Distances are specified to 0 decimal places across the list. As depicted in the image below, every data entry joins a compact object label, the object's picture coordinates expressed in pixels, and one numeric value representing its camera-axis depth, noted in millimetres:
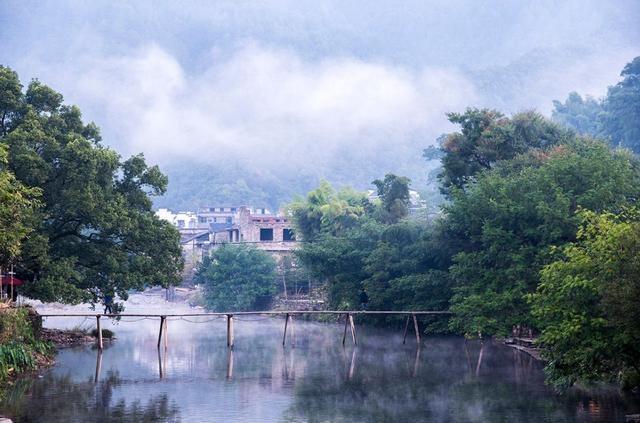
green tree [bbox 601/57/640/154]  95500
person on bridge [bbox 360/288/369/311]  61778
